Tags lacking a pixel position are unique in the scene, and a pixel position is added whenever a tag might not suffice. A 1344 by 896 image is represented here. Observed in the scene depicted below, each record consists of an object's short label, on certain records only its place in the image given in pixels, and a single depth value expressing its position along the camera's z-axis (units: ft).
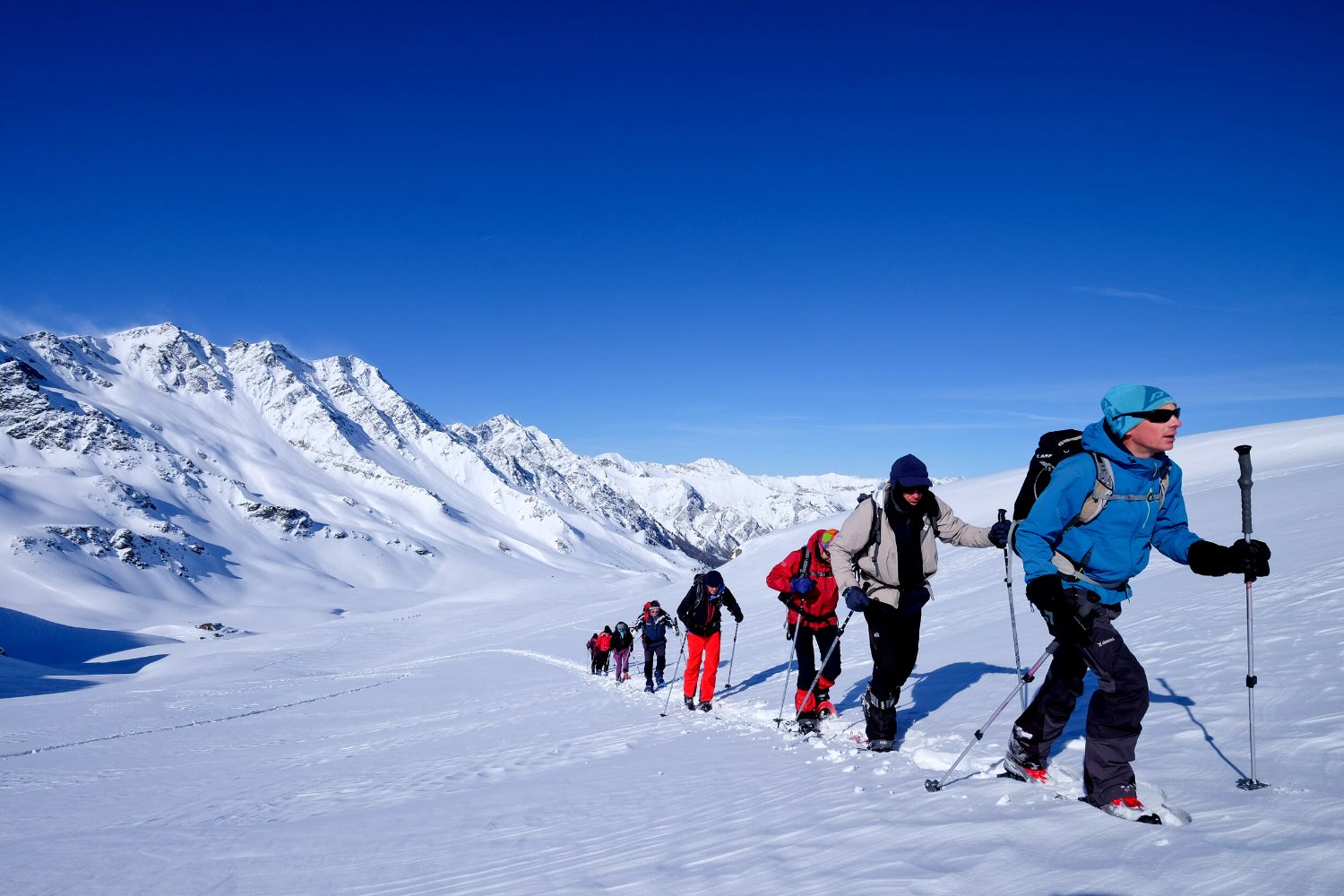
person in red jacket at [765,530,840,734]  26.96
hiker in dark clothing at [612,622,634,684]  60.75
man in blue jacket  13.43
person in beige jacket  20.72
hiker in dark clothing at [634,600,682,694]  50.26
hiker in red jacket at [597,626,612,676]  69.22
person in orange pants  35.86
